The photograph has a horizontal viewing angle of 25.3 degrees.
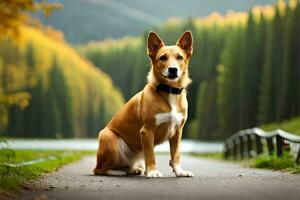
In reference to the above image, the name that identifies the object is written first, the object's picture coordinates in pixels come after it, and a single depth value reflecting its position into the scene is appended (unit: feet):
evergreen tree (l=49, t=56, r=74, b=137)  221.87
